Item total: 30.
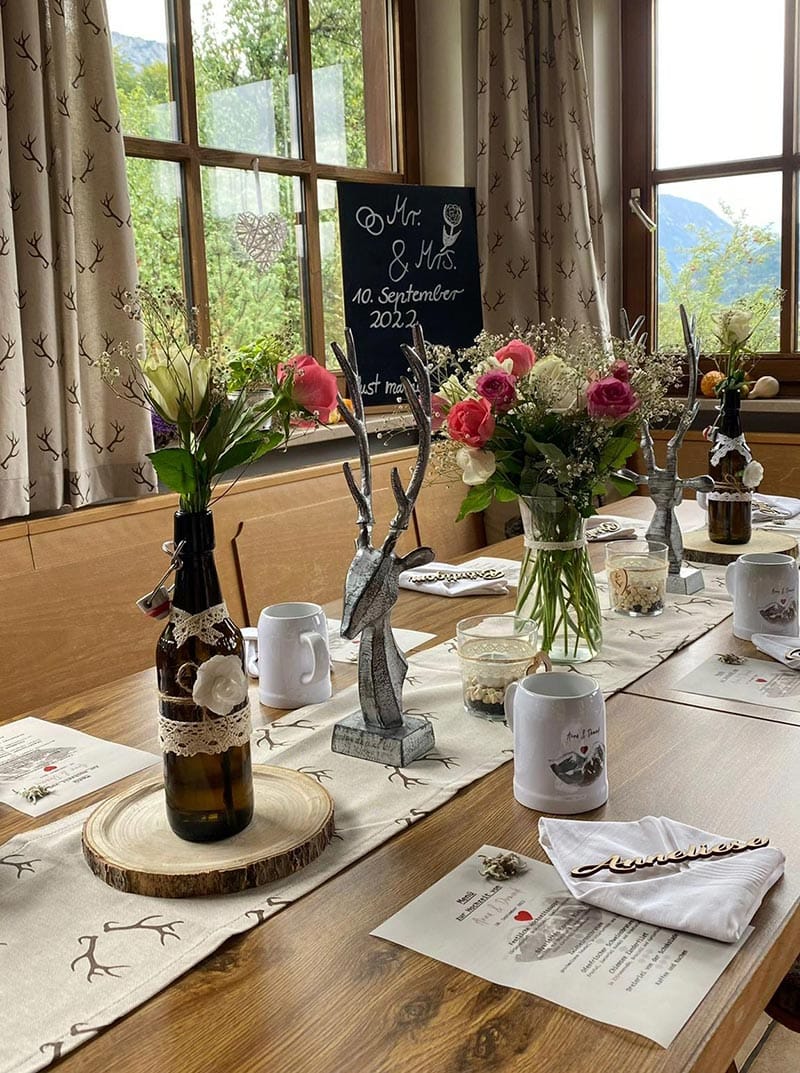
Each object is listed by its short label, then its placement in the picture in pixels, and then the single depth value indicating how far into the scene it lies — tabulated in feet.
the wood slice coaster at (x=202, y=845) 3.02
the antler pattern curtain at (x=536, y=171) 11.74
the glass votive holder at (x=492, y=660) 4.33
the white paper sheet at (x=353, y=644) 5.28
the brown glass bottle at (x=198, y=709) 3.10
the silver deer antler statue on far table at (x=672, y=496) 6.36
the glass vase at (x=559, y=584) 4.95
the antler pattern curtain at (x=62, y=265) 7.39
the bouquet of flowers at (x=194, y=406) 3.00
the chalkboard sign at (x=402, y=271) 10.89
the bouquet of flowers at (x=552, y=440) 4.68
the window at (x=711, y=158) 12.28
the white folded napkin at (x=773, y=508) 8.27
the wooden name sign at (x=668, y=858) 2.99
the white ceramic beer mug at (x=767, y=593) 5.17
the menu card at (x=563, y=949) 2.49
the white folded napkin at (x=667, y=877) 2.79
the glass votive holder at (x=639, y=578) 5.72
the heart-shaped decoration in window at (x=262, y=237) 10.27
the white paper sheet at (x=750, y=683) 4.47
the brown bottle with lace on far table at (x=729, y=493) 7.05
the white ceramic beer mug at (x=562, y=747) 3.40
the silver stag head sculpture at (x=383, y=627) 3.80
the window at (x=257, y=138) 9.50
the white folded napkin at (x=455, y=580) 6.36
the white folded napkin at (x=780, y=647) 4.85
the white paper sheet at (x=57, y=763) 3.78
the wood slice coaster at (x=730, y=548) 6.95
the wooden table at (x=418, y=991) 2.34
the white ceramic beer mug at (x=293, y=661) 4.51
